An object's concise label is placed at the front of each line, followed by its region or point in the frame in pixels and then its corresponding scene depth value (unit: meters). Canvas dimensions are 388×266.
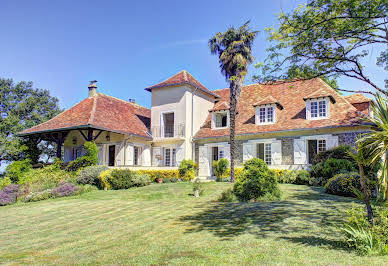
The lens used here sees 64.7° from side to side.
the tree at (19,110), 28.70
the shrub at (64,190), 15.35
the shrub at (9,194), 15.47
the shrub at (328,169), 14.39
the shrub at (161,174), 20.45
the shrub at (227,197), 11.32
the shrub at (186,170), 20.23
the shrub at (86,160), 18.59
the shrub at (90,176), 17.44
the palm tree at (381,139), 5.48
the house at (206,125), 17.98
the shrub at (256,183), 11.08
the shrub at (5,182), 18.80
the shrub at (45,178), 17.03
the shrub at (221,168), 19.19
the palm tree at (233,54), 17.30
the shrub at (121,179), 16.77
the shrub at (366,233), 5.04
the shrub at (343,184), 11.36
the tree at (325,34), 8.12
